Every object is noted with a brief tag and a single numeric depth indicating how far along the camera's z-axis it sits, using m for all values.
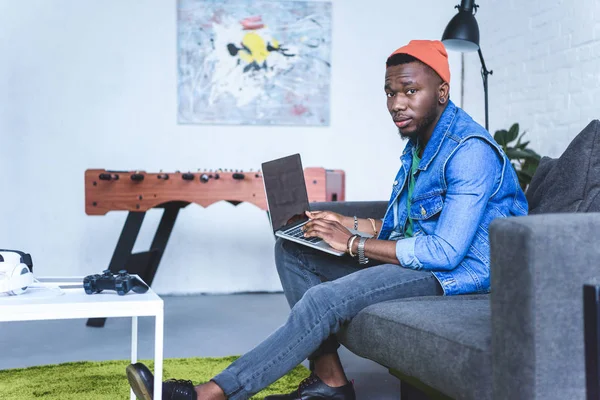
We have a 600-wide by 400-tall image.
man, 1.65
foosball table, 3.21
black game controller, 1.57
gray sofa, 1.18
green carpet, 2.17
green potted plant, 3.39
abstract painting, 4.35
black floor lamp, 3.24
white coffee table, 1.41
